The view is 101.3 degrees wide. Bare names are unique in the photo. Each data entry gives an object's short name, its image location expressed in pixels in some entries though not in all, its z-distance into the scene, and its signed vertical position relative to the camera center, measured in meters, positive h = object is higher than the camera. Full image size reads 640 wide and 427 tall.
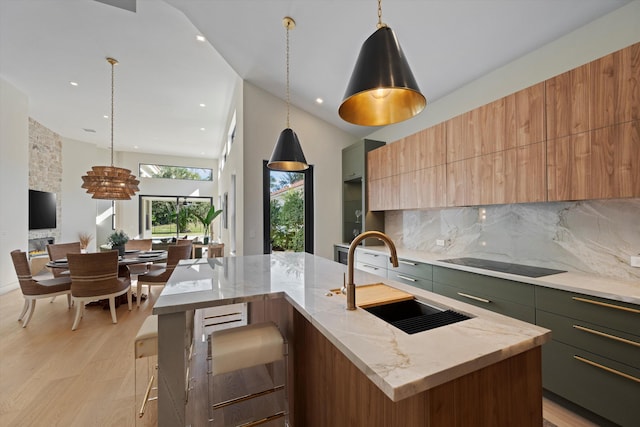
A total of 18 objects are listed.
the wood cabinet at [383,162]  3.59 +0.77
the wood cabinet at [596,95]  1.57 +0.79
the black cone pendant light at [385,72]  1.06 +0.60
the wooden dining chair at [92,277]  3.14 -0.76
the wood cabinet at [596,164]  1.59 +0.33
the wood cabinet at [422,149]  2.92 +0.79
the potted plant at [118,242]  4.19 -0.42
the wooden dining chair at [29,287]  3.19 -0.89
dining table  3.57 -0.65
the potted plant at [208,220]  6.27 -0.11
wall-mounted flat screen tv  6.07 +0.15
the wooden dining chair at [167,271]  3.83 -0.82
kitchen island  0.77 -0.50
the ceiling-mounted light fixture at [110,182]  3.78 +0.50
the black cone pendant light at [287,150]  2.34 +0.59
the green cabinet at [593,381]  1.46 -1.02
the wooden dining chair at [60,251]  3.95 -0.57
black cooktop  2.04 -0.46
